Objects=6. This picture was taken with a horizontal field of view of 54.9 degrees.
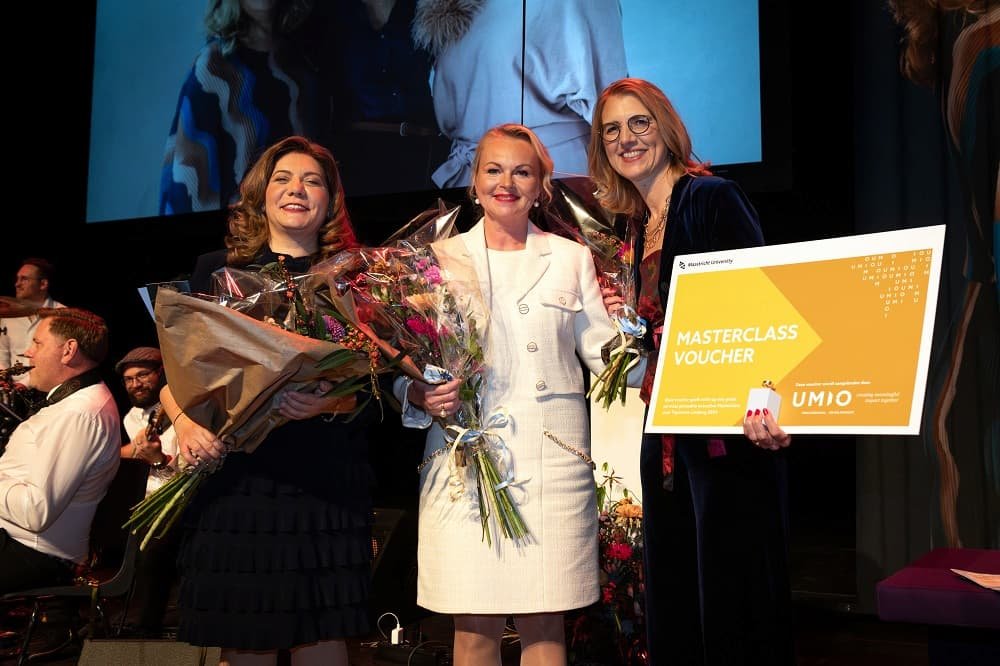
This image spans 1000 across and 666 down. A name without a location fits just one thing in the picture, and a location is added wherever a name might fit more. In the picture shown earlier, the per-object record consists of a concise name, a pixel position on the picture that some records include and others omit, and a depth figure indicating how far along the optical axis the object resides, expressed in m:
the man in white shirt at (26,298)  6.09
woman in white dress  2.27
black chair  3.45
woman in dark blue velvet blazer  2.05
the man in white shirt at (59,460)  3.38
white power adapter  4.07
